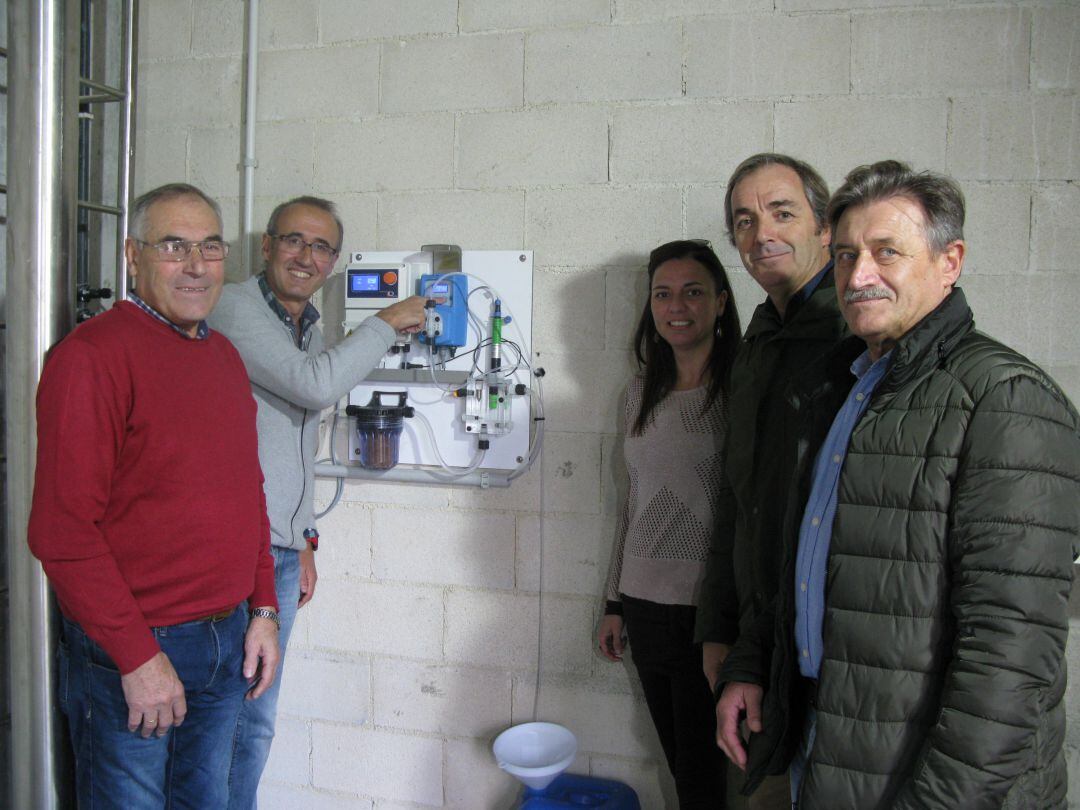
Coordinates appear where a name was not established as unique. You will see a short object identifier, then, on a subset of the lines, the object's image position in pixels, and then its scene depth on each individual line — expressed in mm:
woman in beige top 1740
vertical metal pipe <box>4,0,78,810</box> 1665
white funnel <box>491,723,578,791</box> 1987
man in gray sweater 1757
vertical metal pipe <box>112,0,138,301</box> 2117
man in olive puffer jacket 939
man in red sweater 1307
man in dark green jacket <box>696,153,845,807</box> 1394
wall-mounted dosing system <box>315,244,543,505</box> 2121
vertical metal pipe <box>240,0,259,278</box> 2277
